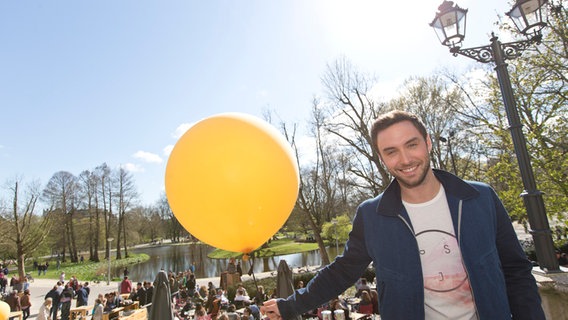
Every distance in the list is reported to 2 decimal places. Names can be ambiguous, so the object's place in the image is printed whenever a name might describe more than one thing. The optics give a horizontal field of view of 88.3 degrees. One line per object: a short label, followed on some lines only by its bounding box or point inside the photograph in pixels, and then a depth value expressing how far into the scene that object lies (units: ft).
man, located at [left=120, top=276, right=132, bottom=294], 44.37
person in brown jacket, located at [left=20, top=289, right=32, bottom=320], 39.98
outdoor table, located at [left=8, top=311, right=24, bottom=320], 32.66
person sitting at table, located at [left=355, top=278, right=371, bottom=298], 31.91
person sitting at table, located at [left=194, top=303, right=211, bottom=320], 27.71
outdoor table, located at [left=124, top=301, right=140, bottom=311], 35.37
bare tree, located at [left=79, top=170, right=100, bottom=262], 120.98
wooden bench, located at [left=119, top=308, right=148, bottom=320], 31.30
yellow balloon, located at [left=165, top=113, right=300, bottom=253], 8.41
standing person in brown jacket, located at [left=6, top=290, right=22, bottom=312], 37.04
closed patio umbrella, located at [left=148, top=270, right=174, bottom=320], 18.43
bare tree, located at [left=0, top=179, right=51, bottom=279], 68.95
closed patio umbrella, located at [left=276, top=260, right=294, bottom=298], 18.89
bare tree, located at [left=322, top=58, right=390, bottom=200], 52.34
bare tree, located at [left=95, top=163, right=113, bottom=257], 120.88
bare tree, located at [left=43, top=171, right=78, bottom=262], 117.70
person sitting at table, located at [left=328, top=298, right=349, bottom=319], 26.04
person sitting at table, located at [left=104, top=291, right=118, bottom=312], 34.34
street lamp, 12.05
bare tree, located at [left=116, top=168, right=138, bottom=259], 121.49
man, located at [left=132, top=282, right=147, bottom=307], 38.87
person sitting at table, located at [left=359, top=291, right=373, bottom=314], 26.32
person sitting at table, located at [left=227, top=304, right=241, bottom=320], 25.02
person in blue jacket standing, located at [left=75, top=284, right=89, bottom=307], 40.55
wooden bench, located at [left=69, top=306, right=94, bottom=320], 36.41
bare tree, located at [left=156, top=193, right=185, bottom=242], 189.37
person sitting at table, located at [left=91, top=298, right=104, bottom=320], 31.69
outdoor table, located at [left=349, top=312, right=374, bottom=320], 25.46
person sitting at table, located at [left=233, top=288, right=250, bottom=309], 34.19
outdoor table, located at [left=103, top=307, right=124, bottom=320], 32.19
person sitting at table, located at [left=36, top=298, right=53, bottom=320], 31.10
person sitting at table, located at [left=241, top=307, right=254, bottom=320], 23.13
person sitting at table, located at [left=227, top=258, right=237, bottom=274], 50.08
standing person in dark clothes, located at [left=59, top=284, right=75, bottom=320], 37.45
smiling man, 4.37
